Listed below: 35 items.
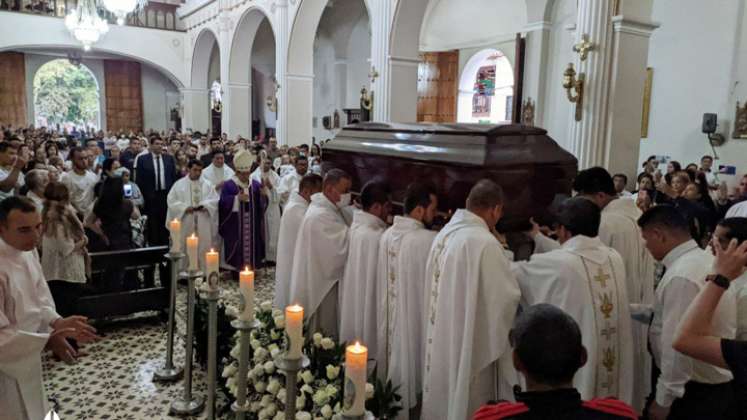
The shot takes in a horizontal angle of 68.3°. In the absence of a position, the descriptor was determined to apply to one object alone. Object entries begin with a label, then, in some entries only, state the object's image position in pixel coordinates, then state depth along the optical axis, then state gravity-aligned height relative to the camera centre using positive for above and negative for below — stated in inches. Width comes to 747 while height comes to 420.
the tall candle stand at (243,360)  97.9 -42.9
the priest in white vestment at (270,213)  299.4 -48.6
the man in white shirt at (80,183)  255.4 -29.8
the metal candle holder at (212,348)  113.3 -48.0
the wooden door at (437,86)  684.7 +50.8
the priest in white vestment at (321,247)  152.3 -33.7
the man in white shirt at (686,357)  85.6 -35.9
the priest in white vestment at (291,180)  306.3 -31.9
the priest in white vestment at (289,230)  174.9 -33.6
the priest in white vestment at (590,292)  96.7 -28.7
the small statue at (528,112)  428.6 +13.2
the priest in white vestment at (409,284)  123.6 -36.0
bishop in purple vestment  265.7 -44.8
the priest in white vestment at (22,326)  92.6 -35.7
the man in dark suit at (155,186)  296.2 -35.5
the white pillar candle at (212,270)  113.3 -30.8
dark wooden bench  191.5 -62.3
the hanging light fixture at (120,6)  408.8 +84.4
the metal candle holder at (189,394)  137.3 -71.3
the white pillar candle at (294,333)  77.5 -29.3
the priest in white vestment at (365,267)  140.1 -36.3
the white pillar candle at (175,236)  138.7 -28.8
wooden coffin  121.6 -8.3
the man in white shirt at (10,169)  196.4 -19.4
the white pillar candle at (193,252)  128.7 -30.5
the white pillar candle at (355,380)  62.7 -28.9
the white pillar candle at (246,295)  98.4 -30.7
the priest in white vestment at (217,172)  289.1 -26.1
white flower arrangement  114.5 -56.5
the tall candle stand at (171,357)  150.0 -70.2
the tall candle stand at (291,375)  77.5 -35.5
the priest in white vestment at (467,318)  100.8 -35.3
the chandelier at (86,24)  573.9 +100.4
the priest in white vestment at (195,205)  264.8 -39.7
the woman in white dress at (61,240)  171.3 -38.1
